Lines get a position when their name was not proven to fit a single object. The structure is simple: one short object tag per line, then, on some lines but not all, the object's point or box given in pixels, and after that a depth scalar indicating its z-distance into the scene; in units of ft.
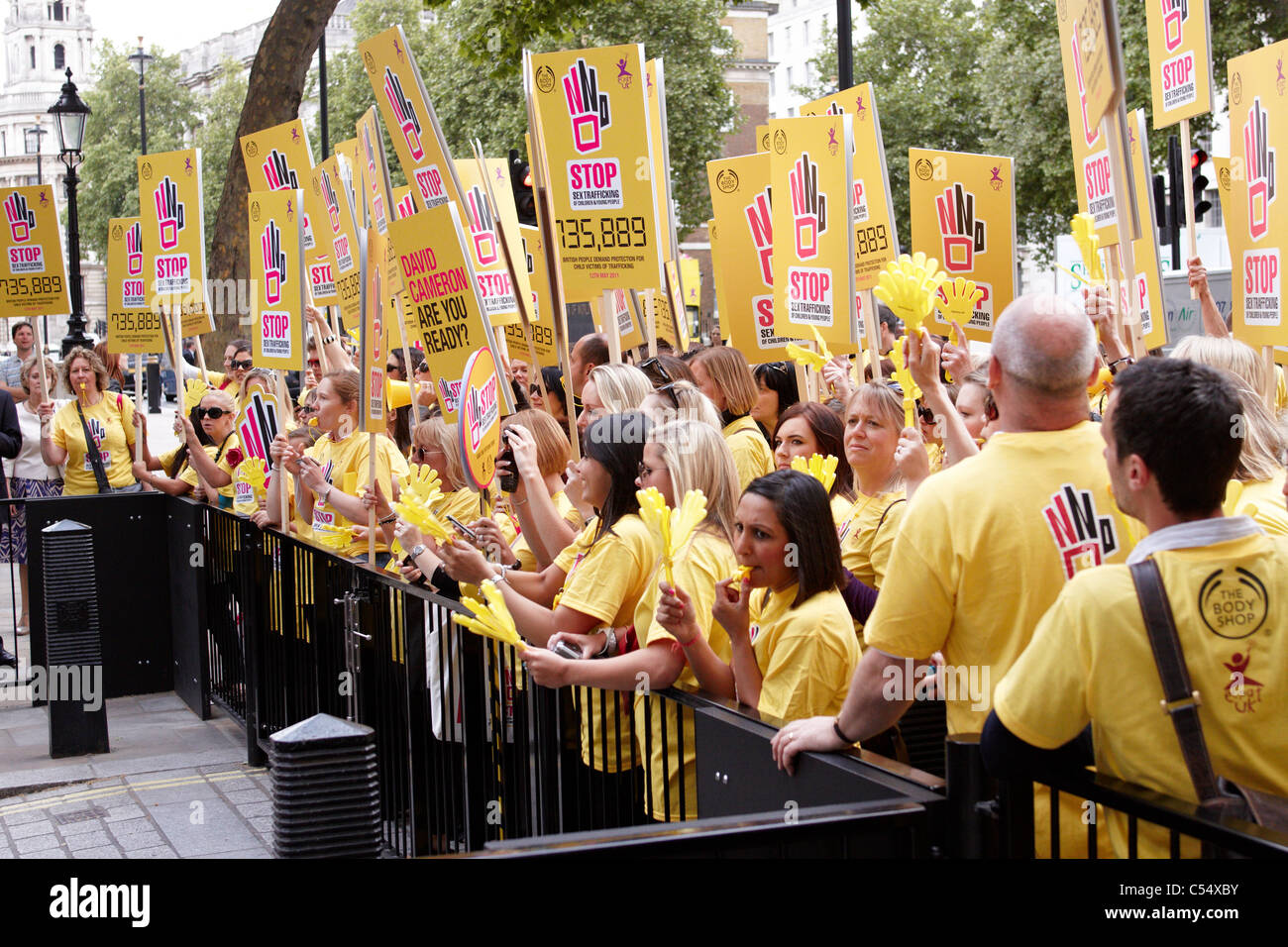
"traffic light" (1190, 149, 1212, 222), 48.78
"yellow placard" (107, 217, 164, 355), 34.58
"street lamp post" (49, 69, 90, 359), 65.10
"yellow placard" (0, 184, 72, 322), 37.68
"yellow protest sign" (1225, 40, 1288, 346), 20.47
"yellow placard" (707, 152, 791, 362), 26.76
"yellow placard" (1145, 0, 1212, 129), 20.86
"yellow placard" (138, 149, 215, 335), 32.12
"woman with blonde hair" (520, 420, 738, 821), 12.66
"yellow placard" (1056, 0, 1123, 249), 19.62
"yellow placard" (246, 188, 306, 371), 26.16
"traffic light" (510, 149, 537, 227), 35.42
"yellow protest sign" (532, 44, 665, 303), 22.44
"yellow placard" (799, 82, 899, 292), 24.84
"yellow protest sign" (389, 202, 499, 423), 19.47
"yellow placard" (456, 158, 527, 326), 27.09
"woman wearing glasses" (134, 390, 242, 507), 29.84
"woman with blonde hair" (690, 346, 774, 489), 21.91
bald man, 9.95
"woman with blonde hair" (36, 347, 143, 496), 35.40
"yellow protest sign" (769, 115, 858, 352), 21.77
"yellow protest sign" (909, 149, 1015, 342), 24.00
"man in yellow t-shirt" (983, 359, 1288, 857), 8.20
